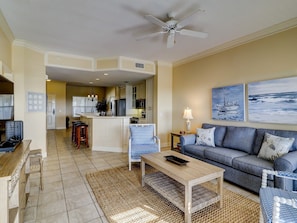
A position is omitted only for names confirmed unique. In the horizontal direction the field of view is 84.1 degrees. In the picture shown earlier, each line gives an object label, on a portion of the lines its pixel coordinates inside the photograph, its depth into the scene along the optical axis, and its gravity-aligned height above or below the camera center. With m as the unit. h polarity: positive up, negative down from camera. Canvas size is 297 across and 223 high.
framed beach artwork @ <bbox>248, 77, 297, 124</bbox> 2.88 +0.18
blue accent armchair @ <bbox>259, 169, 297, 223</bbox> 1.25 -0.84
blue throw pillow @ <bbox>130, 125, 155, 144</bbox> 3.90 -0.58
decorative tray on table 2.42 -0.76
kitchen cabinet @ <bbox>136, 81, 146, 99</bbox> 7.25 +0.91
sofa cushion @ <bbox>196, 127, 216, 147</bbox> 3.67 -0.60
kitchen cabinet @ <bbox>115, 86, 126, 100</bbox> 8.69 +1.01
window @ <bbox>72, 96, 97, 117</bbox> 10.75 +0.37
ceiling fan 2.58 +1.38
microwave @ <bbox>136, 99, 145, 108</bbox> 7.26 +0.34
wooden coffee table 1.92 -1.06
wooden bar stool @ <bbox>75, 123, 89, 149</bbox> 5.57 -0.80
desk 1.22 -0.61
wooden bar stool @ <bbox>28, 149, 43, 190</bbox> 2.68 -0.76
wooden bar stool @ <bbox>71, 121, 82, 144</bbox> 6.03 -0.86
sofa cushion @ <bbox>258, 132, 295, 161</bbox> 2.49 -0.57
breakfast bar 5.01 -0.69
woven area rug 2.01 -1.31
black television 2.75 +0.14
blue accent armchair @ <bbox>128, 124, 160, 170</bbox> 3.51 -0.73
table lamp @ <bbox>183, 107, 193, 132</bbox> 4.61 -0.14
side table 4.85 -1.11
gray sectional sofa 2.27 -0.79
